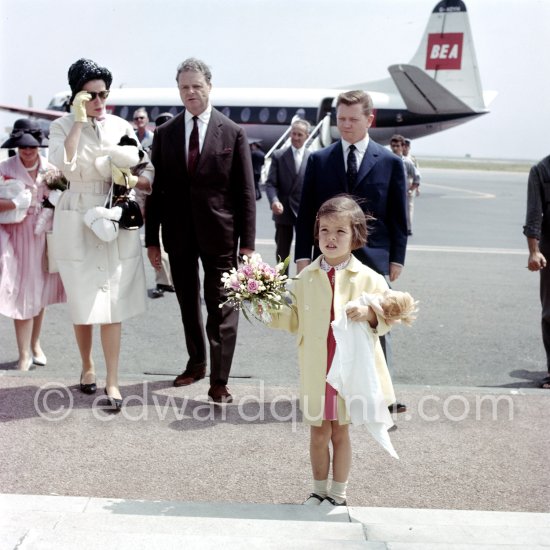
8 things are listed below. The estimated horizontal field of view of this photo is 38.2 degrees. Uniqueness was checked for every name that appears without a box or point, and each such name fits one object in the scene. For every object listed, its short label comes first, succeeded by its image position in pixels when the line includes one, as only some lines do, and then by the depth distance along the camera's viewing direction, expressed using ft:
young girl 11.62
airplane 94.79
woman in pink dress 19.36
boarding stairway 63.82
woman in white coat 16.03
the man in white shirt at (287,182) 29.66
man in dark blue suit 15.39
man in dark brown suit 17.02
